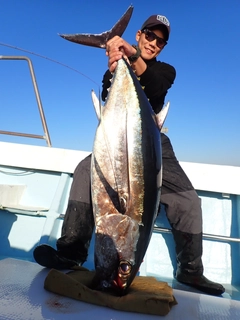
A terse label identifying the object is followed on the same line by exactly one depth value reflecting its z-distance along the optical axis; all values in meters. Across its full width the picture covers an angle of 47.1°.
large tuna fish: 1.44
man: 1.95
